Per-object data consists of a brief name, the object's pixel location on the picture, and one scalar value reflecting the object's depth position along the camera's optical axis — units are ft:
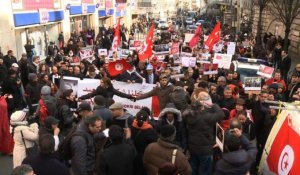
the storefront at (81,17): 106.93
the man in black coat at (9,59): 44.61
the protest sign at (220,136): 19.33
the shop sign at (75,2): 102.68
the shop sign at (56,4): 88.45
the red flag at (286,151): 16.89
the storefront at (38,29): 71.20
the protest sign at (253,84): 26.57
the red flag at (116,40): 47.17
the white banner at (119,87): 32.58
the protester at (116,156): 16.37
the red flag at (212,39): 50.96
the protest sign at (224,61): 40.27
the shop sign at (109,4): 145.28
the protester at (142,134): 18.47
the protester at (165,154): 16.06
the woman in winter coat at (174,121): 20.58
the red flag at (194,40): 55.68
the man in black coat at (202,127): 20.27
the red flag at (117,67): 34.68
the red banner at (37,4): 73.35
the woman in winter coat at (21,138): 20.18
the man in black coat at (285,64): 47.93
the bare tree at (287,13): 67.46
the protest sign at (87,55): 45.80
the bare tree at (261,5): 85.75
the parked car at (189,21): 180.14
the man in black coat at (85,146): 17.45
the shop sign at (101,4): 135.44
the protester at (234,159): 15.76
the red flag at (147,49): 42.88
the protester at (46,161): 15.33
